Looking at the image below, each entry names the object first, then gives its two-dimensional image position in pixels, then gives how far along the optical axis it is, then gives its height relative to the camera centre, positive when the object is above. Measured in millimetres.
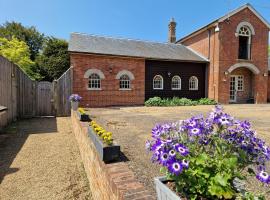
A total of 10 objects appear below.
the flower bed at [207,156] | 1564 -480
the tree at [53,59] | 27172 +4729
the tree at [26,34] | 34156 +10324
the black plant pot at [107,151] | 3016 -809
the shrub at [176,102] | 15695 -412
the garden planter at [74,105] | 9475 -418
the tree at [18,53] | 25188 +5153
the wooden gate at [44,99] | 12266 -201
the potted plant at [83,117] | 6333 -641
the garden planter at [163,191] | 1612 -766
